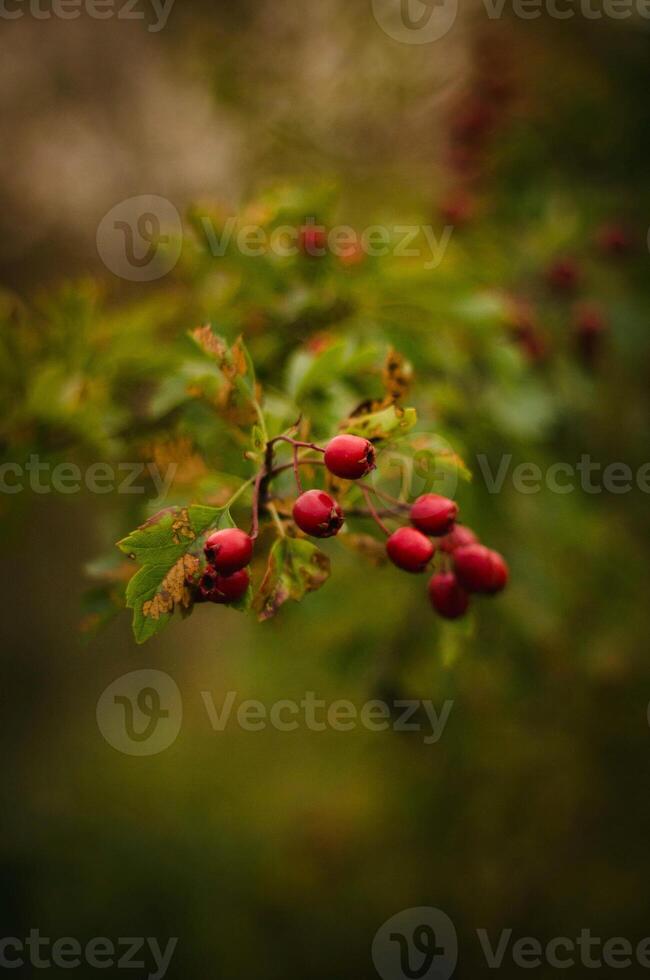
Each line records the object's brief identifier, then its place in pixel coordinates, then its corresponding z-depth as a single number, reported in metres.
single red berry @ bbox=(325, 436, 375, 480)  0.51
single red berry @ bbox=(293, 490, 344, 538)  0.52
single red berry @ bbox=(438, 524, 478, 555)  0.55
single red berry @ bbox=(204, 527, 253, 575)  0.51
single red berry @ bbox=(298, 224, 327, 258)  0.62
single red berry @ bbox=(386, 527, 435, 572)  0.53
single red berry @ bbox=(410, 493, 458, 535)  0.53
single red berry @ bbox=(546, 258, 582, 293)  0.78
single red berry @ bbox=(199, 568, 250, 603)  0.52
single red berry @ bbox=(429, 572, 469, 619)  0.55
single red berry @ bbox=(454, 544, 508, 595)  0.54
